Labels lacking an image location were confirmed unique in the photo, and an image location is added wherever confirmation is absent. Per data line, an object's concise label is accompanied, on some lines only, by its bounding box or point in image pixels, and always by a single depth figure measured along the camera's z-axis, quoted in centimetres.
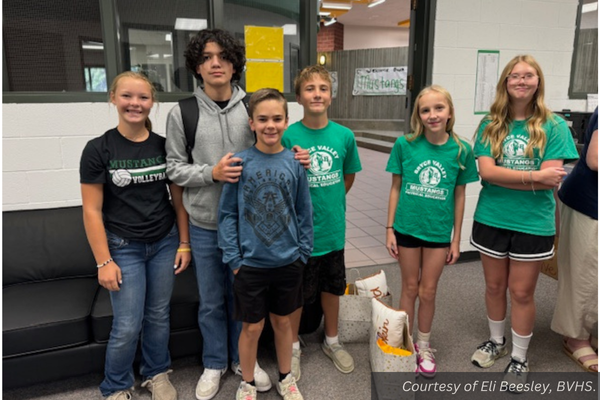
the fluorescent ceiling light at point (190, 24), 259
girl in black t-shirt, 157
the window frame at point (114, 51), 227
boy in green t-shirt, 179
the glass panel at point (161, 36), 249
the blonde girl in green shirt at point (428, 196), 186
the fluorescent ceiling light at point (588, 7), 340
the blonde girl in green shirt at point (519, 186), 176
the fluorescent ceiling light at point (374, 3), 936
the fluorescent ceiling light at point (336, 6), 930
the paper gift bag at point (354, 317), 222
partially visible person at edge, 187
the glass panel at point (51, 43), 230
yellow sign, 270
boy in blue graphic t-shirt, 159
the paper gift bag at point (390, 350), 177
